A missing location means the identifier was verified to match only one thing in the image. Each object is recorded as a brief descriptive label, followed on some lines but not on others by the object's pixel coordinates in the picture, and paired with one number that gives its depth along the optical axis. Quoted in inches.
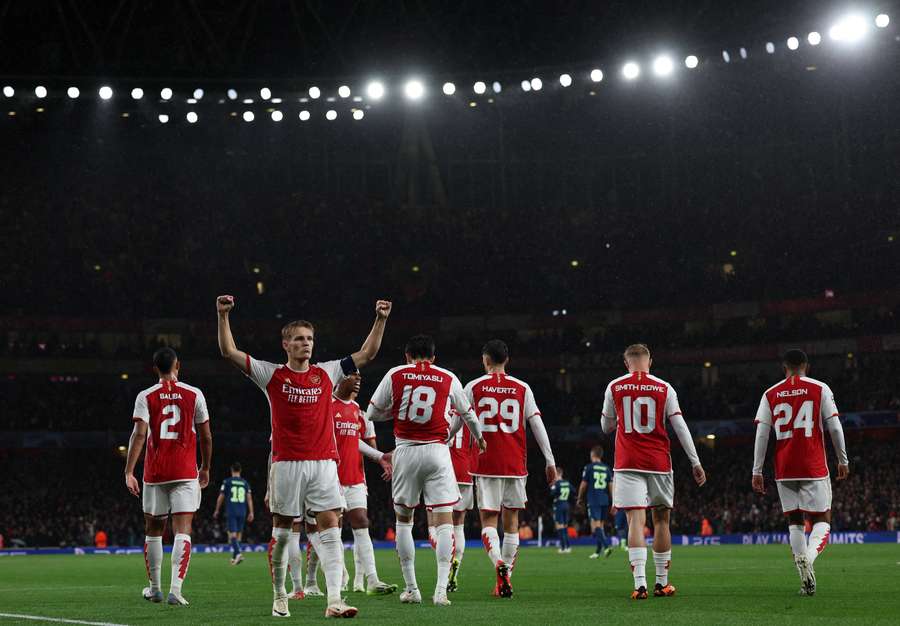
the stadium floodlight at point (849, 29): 1435.8
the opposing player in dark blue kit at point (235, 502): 1080.2
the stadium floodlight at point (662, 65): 1589.6
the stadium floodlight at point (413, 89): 1715.1
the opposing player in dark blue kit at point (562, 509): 1256.7
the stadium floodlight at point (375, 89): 1672.0
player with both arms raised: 394.3
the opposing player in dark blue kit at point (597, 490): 1103.6
